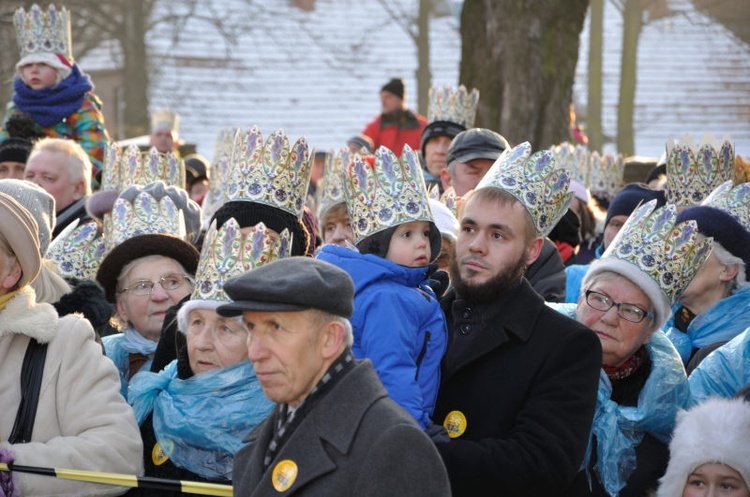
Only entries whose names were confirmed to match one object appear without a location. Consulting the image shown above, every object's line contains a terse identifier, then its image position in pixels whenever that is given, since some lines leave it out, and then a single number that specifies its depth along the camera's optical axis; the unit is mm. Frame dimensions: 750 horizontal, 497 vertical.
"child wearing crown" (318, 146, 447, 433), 7078
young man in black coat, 7072
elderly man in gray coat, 5605
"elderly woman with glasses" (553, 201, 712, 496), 7965
